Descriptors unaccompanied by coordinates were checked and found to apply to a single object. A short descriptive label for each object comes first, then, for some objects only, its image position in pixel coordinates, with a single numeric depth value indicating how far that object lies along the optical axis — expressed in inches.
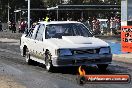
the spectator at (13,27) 2197.2
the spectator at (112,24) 1683.2
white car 495.5
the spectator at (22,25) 2015.3
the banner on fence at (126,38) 780.6
